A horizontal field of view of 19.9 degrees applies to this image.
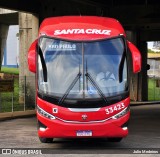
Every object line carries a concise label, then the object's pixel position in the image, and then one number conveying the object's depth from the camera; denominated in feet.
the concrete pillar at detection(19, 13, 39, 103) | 85.61
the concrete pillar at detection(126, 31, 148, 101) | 139.74
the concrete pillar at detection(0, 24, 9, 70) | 155.12
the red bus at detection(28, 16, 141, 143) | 37.06
